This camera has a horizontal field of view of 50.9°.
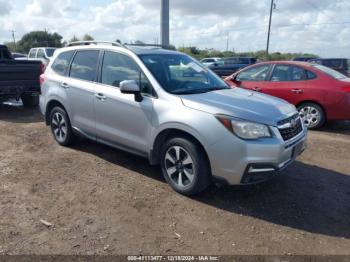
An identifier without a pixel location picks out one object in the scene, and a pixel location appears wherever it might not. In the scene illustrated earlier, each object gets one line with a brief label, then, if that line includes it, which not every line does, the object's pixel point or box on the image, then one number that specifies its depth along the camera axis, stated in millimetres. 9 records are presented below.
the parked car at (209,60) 34800
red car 8031
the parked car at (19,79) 9648
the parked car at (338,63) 16844
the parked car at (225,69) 18603
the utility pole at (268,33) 41572
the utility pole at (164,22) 15378
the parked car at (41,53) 21388
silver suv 4113
